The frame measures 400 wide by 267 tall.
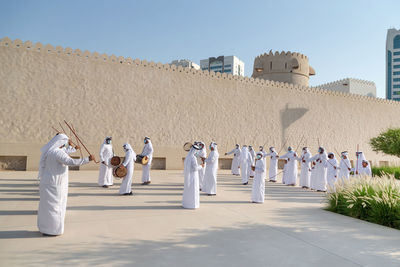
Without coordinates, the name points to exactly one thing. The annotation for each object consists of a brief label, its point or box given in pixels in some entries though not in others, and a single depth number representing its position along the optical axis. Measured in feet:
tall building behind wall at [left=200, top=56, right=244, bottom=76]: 280.92
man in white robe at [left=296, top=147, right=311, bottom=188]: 42.45
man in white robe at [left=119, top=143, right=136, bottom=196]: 28.45
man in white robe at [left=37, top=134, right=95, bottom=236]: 15.48
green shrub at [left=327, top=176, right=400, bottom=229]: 20.42
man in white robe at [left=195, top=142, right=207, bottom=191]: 33.92
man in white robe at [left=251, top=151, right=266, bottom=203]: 27.27
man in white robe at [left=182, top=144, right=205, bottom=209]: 23.50
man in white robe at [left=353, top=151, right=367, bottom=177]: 40.55
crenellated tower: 88.74
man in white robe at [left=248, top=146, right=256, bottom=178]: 52.37
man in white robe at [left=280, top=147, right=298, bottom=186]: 44.93
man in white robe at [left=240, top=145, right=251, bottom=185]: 42.75
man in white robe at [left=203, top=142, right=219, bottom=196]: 30.83
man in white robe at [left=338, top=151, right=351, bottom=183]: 41.27
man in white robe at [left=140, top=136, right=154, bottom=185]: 36.72
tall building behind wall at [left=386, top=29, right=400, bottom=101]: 239.71
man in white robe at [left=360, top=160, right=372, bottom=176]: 39.51
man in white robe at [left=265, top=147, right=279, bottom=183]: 49.12
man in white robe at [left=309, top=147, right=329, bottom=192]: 39.16
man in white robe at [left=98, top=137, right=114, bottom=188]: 33.81
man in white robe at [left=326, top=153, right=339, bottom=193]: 38.78
